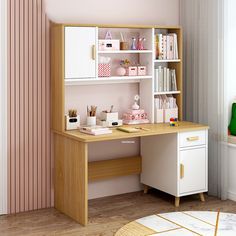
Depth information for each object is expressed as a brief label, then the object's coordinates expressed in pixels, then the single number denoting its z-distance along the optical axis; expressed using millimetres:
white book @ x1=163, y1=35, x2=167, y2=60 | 4751
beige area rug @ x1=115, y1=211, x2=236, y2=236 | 3791
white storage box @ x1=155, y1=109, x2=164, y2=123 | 4758
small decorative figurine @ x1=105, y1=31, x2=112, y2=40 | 4488
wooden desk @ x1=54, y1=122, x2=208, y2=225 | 4016
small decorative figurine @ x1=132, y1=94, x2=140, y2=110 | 4727
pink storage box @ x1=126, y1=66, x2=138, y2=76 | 4613
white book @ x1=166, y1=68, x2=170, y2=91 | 4828
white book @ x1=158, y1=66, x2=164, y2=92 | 4777
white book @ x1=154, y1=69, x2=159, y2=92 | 4742
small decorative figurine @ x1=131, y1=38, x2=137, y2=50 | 4633
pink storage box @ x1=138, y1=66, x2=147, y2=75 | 4668
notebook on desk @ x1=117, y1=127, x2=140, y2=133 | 4238
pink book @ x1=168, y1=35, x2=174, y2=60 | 4788
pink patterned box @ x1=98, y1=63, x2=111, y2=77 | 4418
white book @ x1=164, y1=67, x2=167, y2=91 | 4805
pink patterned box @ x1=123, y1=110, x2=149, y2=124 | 4679
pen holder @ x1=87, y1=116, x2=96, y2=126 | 4430
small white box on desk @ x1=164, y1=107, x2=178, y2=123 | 4809
